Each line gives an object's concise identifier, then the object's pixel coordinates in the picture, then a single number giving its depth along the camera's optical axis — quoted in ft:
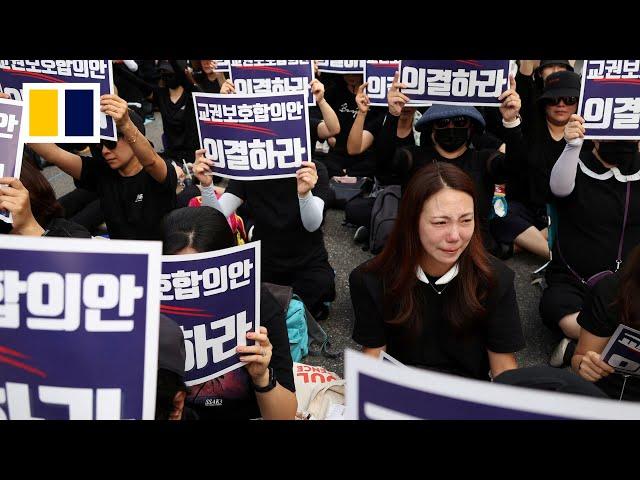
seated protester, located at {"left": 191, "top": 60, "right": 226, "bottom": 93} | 22.23
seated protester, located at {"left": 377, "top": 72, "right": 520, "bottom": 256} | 12.17
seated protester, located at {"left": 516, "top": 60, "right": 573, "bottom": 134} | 15.04
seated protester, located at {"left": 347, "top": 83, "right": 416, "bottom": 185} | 13.46
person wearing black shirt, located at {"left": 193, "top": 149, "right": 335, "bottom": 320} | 12.33
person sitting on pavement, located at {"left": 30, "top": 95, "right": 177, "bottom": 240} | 11.60
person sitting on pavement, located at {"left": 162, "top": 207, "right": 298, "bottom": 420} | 6.82
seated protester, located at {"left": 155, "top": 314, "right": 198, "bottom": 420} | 4.99
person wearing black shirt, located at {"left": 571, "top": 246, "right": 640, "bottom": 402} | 7.54
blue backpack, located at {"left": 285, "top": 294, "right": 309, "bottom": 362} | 11.54
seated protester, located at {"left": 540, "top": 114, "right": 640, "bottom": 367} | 11.41
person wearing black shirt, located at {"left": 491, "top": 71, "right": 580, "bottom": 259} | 13.83
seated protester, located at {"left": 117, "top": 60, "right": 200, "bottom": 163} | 20.75
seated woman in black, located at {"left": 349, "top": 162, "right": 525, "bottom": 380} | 7.39
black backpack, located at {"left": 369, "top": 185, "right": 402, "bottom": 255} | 13.93
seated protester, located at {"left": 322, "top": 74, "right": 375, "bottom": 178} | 19.67
